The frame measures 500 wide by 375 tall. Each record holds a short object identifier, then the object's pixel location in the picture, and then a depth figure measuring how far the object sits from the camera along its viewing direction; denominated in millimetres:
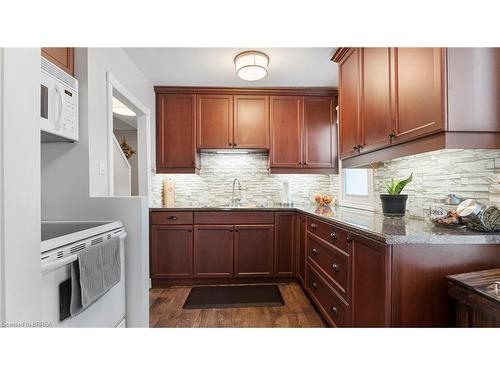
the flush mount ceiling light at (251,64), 2359
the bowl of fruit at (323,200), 2994
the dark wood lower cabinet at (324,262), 1107
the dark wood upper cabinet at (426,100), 1185
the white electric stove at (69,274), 942
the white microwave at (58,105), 1330
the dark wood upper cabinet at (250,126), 3258
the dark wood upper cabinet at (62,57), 1437
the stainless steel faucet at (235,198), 3519
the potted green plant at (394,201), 1732
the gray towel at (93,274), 1068
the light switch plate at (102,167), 1831
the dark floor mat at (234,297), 2395
